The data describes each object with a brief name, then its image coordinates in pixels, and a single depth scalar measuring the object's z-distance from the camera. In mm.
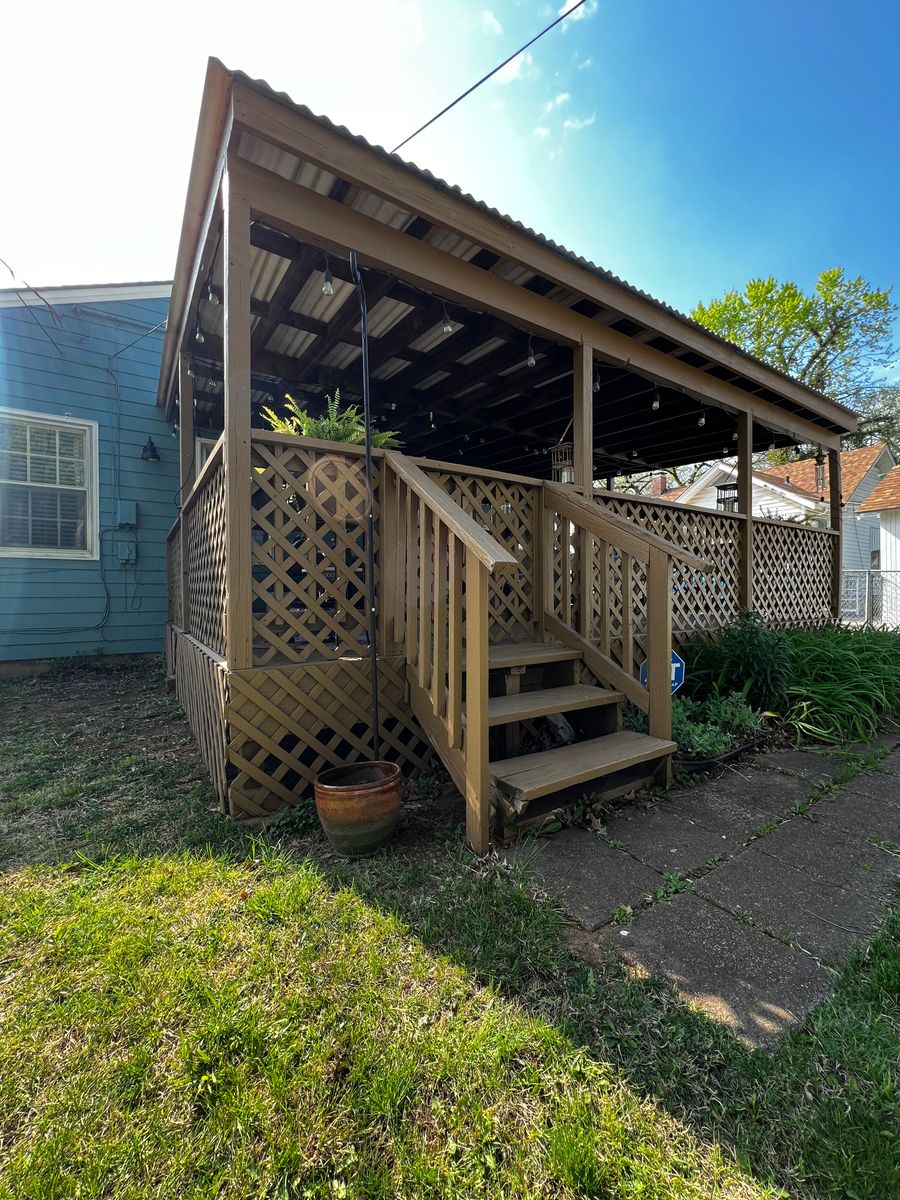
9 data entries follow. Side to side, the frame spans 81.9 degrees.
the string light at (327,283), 3129
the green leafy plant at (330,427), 2944
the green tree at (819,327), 18922
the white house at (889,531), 14117
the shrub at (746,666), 4129
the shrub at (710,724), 3201
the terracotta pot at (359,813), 2076
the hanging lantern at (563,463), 4504
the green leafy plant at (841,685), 3820
